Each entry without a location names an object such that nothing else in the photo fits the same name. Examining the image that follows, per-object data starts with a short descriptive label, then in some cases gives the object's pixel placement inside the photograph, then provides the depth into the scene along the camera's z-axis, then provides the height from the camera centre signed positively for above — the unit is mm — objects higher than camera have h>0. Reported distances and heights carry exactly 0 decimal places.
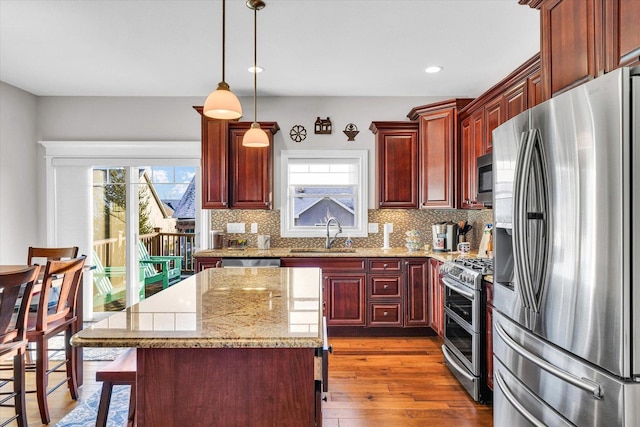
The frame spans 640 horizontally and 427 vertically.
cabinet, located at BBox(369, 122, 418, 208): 4441 +542
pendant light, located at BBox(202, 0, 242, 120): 2035 +584
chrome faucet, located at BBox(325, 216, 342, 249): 4605 -223
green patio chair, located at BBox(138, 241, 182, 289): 4859 -667
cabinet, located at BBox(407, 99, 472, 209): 4047 +658
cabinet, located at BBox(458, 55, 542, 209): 2719 +823
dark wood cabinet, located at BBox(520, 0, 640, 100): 1475 +740
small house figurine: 4676 +1049
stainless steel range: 2738 -833
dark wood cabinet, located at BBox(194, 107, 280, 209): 4348 +504
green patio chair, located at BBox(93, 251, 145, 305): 4824 -862
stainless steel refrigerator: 1238 -170
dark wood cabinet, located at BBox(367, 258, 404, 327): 4113 -800
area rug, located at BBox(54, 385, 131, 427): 2478 -1316
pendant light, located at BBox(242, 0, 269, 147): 2803 +550
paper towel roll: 4684 -250
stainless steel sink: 4414 -423
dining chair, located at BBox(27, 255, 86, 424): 2463 -728
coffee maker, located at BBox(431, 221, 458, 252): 4262 -275
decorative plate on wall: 4707 +971
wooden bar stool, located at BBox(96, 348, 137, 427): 1616 -672
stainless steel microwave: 3094 +268
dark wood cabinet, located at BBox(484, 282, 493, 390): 2637 -800
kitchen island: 1259 -534
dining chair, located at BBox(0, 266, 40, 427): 2094 -699
